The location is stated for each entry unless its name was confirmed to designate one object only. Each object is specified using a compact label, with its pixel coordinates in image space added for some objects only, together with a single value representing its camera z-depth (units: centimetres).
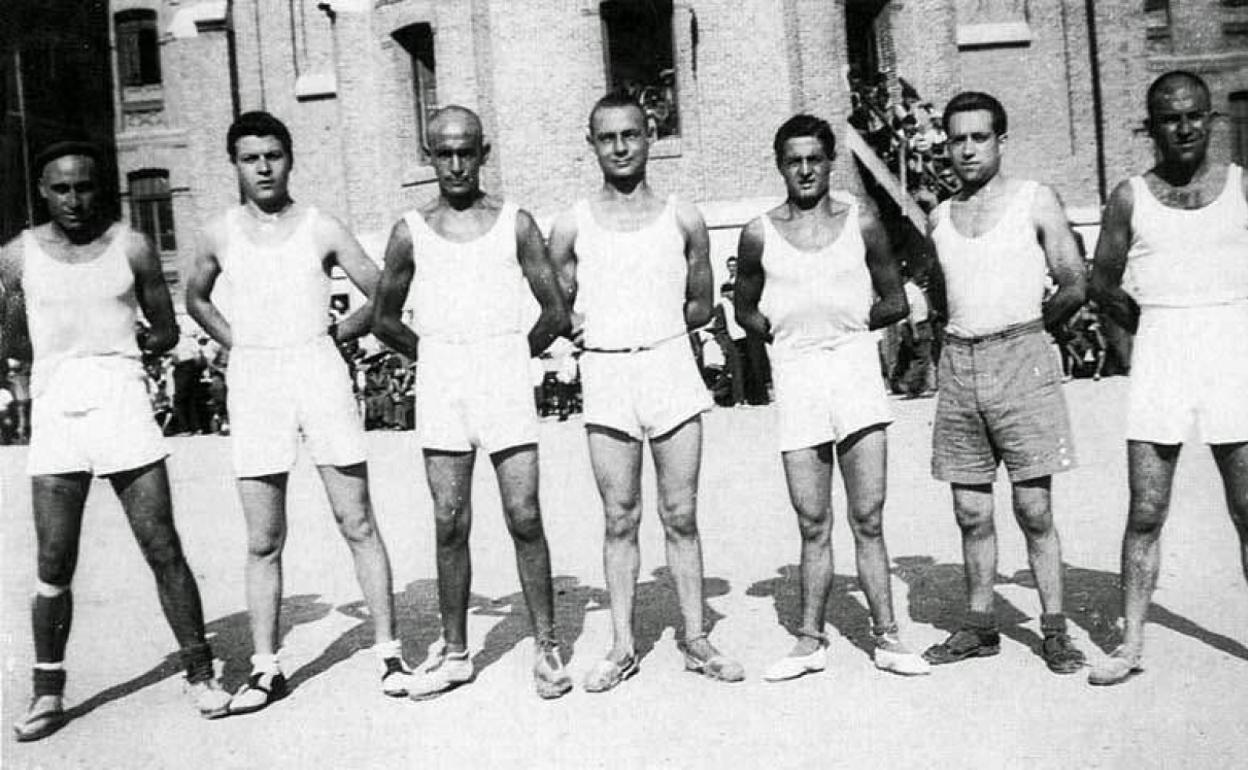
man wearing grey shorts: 473
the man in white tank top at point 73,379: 466
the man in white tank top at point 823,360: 477
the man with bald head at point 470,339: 471
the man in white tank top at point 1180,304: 444
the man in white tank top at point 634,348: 473
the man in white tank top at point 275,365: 474
